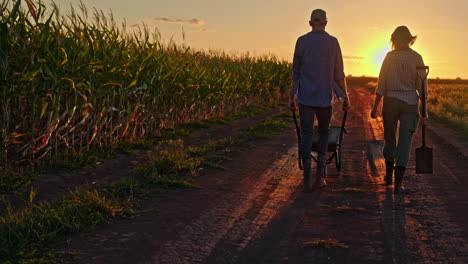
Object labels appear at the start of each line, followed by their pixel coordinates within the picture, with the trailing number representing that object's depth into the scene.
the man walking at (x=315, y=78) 7.21
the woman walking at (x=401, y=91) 7.54
